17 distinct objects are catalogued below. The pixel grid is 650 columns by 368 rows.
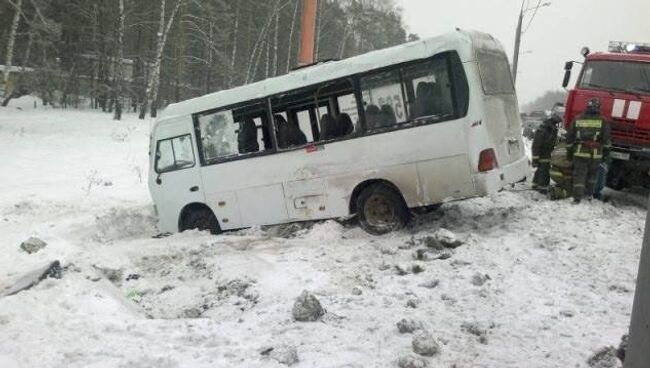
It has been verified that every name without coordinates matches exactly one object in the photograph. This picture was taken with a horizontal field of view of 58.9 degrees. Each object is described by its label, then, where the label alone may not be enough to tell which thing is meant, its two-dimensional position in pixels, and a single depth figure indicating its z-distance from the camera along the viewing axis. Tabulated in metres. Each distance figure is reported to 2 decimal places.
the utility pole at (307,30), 17.17
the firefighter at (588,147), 9.48
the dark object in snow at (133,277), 7.75
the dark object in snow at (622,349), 3.76
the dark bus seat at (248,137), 9.77
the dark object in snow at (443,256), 7.03
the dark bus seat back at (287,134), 9.37
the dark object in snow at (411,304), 5.48
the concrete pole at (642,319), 2.44
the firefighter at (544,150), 11.06
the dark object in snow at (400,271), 6.60
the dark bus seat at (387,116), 8.40
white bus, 7.91
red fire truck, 10.27
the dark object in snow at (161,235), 10.97
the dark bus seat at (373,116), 8.54
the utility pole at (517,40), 25.11
